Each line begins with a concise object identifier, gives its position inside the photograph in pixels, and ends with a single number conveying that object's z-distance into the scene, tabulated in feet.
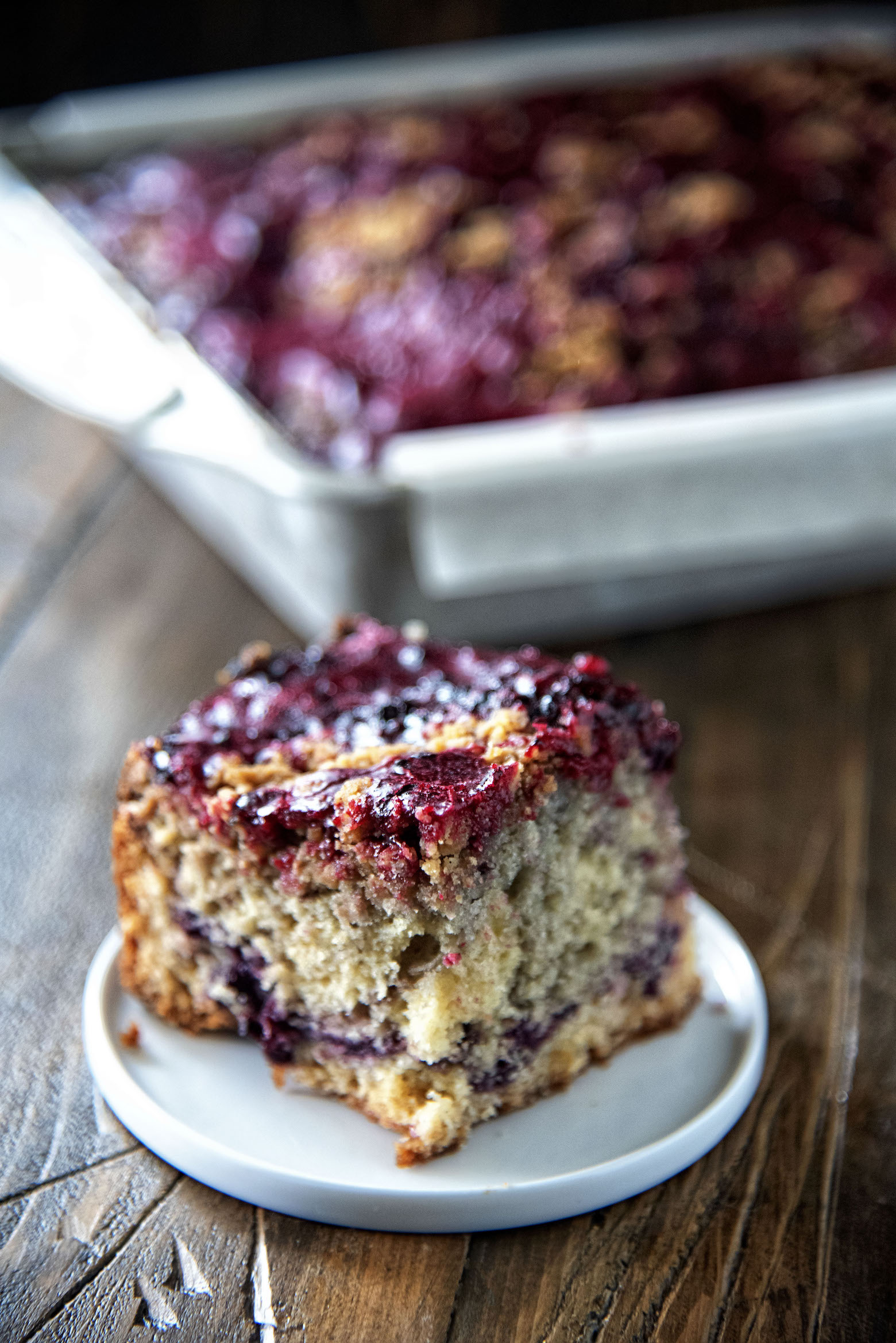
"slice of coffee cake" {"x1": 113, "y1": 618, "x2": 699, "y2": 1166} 1.53
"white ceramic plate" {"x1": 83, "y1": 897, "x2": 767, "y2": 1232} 1.53
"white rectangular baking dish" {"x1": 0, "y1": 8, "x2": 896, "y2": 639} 1.97
